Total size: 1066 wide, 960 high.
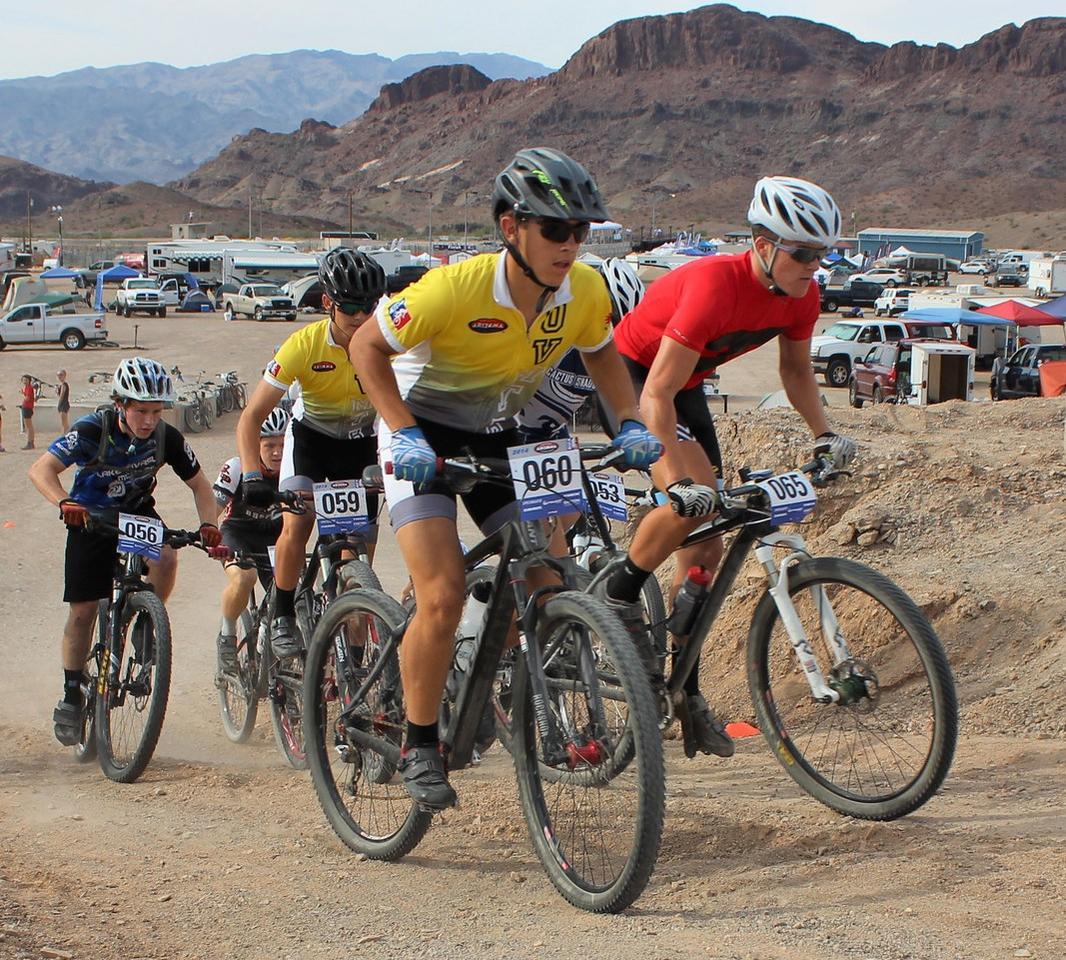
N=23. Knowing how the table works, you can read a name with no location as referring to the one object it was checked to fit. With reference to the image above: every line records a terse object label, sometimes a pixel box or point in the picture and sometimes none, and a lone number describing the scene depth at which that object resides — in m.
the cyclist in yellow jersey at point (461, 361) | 4.42
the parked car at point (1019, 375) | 32.97
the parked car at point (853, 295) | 72.31
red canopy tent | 39.56
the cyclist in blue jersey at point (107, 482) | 7.09
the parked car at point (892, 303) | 63.97
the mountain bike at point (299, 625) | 6.73
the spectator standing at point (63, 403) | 26.71
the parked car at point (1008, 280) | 90.12
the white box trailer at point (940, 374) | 31.94
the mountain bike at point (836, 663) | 4.78
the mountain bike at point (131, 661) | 7.00
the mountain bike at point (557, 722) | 4.07
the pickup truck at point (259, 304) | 64.24
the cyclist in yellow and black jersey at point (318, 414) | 6.63
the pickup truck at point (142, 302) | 66.88
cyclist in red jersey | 5.24
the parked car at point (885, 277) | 79.94
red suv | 33.25
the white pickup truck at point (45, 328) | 50.12
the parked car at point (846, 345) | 40.25
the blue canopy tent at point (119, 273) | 87.38
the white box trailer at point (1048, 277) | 70.19
